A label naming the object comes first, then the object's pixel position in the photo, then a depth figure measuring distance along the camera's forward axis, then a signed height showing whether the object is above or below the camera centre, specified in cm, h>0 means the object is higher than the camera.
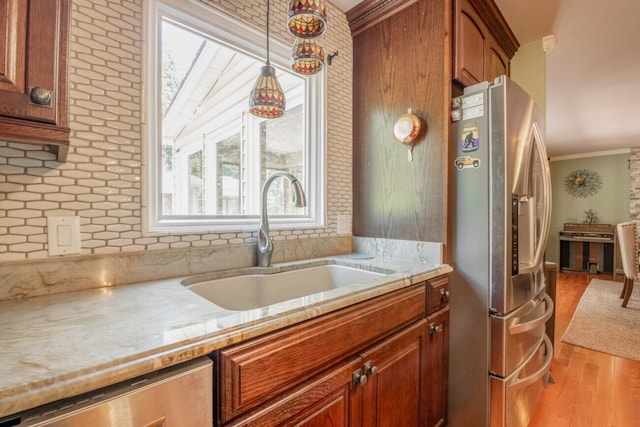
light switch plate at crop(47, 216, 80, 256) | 93 -6
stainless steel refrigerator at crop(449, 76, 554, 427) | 137 -18
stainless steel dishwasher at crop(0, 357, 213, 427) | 45 -31
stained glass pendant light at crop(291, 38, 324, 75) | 119 +63
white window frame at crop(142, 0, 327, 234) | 114 +43
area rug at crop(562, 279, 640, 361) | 260 -111
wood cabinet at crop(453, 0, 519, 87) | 154 +104
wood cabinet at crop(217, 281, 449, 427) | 67 -44
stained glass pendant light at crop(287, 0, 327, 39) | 100 +69
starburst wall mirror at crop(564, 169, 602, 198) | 627 +71
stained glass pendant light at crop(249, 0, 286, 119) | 129 +52
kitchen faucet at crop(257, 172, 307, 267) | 136 -10
